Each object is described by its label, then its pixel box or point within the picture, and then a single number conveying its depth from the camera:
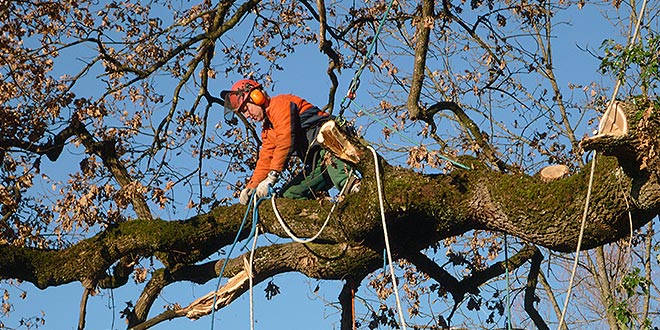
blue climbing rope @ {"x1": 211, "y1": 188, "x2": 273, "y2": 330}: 15.30
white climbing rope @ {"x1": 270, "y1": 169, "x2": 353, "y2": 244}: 14.37
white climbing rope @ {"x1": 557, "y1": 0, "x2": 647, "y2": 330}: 11.56
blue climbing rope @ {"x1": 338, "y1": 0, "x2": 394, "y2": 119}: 16.16
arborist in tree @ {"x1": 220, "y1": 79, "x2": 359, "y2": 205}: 15.91
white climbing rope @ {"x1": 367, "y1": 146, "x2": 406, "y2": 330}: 12.95
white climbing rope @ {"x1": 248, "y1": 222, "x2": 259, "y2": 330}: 14.62
